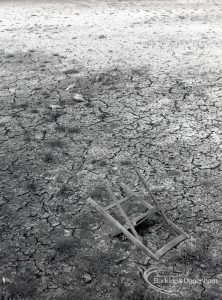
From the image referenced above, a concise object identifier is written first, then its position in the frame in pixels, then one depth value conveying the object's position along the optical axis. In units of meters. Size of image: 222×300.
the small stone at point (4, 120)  5.21
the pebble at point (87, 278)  2.88
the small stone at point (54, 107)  5.56
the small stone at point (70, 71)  6.84
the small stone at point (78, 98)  5.78
